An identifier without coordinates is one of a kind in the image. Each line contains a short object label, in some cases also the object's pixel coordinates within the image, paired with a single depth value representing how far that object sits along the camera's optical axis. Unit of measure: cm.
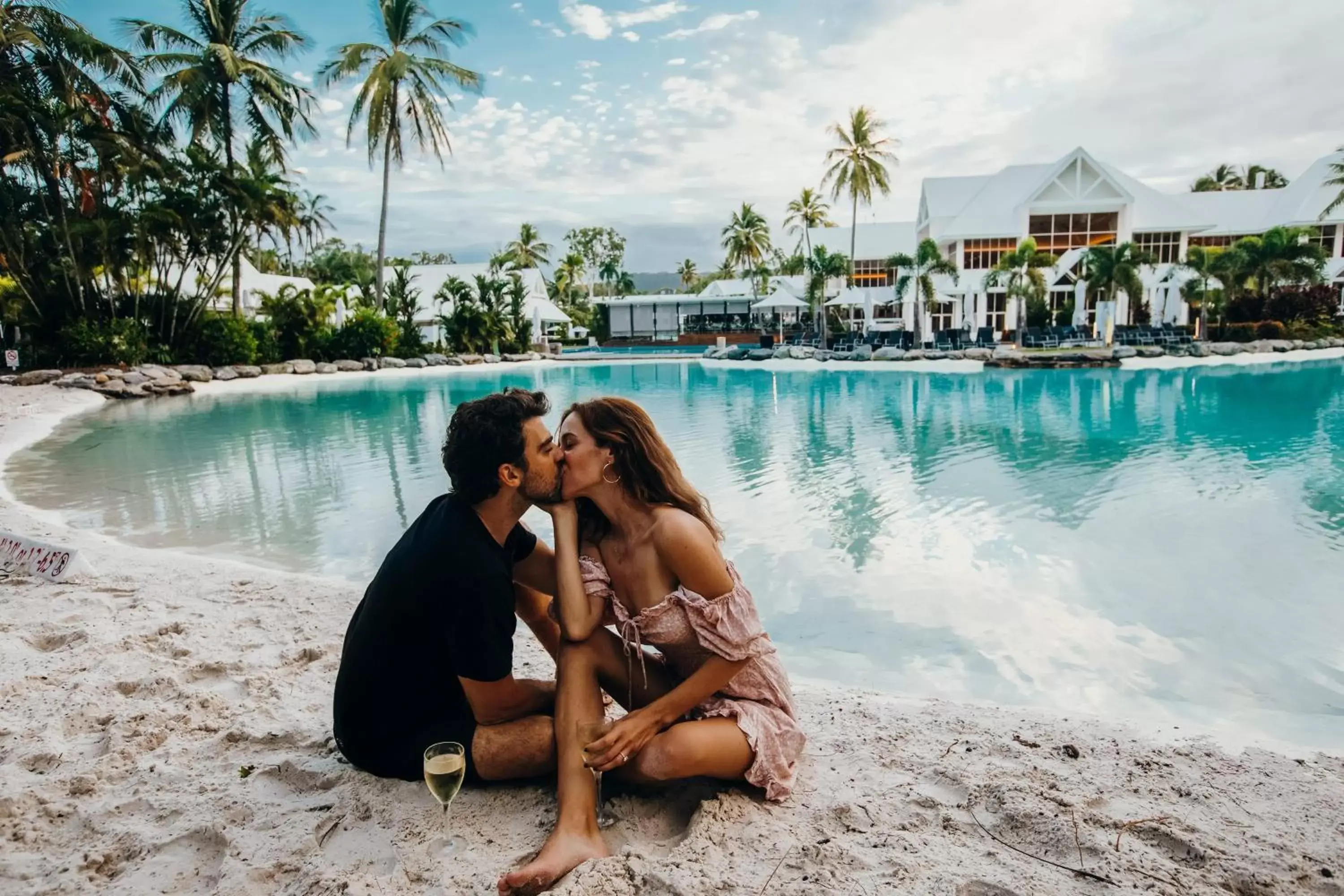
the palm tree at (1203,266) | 2741
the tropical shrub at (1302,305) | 2794
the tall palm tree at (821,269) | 3375
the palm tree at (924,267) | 2928
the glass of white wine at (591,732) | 207
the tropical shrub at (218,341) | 2295
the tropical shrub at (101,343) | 1986
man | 197
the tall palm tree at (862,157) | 3466
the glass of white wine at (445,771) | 199
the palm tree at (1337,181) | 3084
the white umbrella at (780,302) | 3725
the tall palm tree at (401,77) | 2752
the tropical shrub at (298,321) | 2545
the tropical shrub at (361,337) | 2733
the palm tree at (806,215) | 4269
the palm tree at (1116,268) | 2708
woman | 209
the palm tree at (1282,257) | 2817
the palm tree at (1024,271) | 2794
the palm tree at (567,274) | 5362
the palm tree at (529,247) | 5262
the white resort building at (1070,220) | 3578
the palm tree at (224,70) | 2247
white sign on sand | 445
